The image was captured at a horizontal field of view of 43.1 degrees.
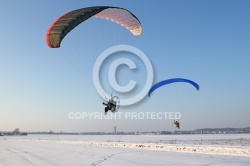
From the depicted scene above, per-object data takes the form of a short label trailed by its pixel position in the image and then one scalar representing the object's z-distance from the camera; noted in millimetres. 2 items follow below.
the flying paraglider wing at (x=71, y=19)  17344
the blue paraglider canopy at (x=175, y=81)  25666
